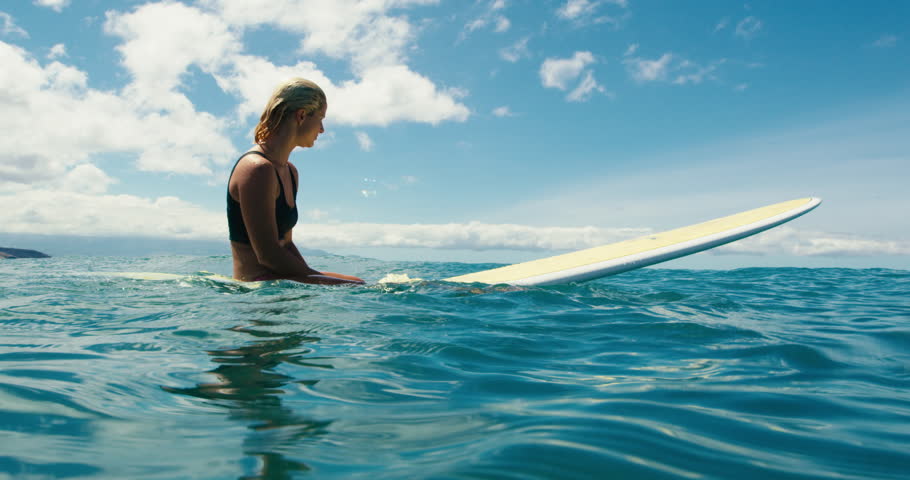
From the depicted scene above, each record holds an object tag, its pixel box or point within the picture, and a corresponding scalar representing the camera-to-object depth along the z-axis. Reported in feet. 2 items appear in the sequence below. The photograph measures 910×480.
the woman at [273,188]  9.68
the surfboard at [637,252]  13.82
